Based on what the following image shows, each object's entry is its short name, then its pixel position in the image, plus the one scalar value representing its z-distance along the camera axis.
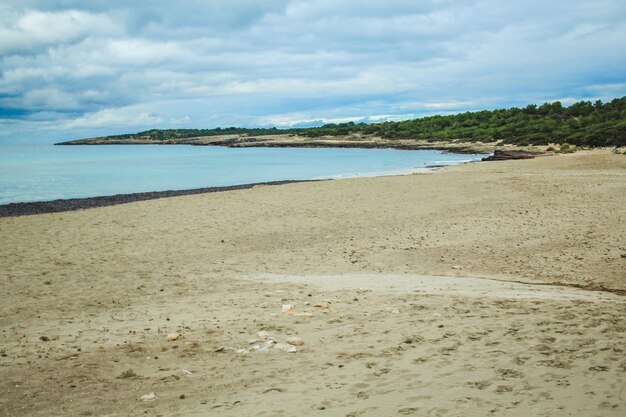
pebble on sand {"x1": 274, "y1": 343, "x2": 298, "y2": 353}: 6.16
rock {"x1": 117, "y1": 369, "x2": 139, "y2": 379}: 5.61
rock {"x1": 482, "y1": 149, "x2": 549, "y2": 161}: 42.40
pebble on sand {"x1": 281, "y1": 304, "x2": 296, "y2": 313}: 7.74
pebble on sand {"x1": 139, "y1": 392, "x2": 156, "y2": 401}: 5.02
